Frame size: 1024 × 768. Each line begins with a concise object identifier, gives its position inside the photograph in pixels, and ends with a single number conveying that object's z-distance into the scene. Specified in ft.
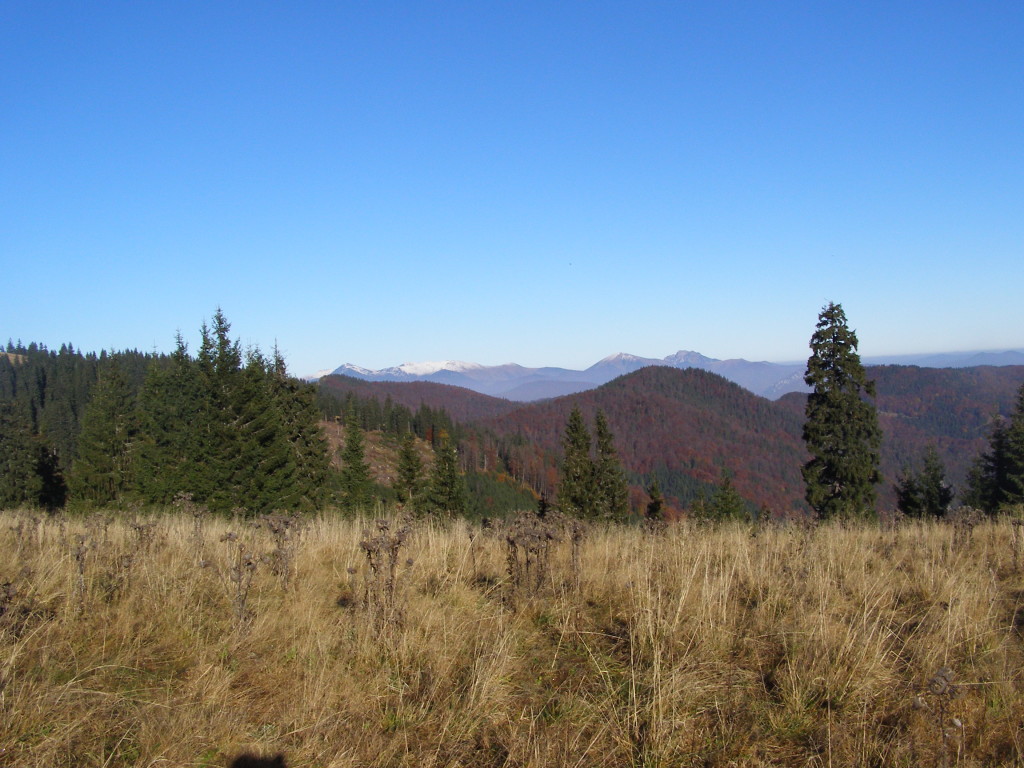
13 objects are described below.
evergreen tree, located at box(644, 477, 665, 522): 122.68
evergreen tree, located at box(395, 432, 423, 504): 114.73
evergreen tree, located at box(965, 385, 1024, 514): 91.91
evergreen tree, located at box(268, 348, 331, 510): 105.40
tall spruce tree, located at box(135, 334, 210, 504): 85.87
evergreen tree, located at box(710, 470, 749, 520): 126.62
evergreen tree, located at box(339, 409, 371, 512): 114.83
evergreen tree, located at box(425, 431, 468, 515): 116.47
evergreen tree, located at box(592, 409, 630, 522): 119.14
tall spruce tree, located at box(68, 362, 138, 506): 111.45
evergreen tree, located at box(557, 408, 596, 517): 116.16
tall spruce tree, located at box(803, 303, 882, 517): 66.08
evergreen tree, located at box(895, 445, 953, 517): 106.52
